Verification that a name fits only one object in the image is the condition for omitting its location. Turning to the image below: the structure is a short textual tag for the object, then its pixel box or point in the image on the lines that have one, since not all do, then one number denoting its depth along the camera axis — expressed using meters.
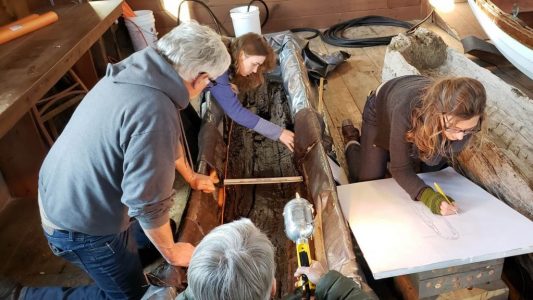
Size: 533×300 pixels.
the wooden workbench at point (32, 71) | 1.83
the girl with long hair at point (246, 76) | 2.10
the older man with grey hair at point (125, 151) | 1.20
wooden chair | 2.54
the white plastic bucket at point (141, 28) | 4.00
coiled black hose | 4.23
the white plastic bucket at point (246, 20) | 4.16
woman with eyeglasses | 1.52
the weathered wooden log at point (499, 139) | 1.69
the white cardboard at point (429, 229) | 1.47
